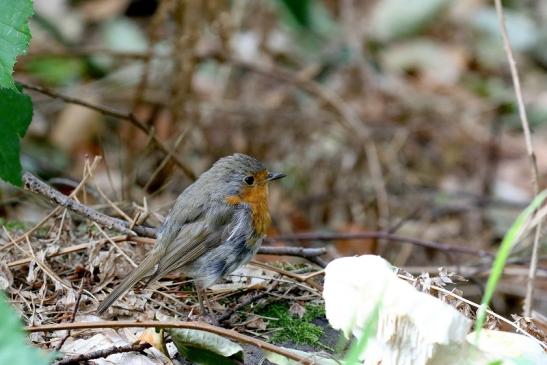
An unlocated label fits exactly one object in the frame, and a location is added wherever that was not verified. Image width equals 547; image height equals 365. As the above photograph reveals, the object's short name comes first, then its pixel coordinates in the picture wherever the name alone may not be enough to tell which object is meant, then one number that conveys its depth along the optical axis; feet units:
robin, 25.71
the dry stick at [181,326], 19.39
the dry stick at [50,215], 25.84
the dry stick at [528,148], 28.37
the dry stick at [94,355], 19.49
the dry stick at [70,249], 24.73
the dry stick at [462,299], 19.76
